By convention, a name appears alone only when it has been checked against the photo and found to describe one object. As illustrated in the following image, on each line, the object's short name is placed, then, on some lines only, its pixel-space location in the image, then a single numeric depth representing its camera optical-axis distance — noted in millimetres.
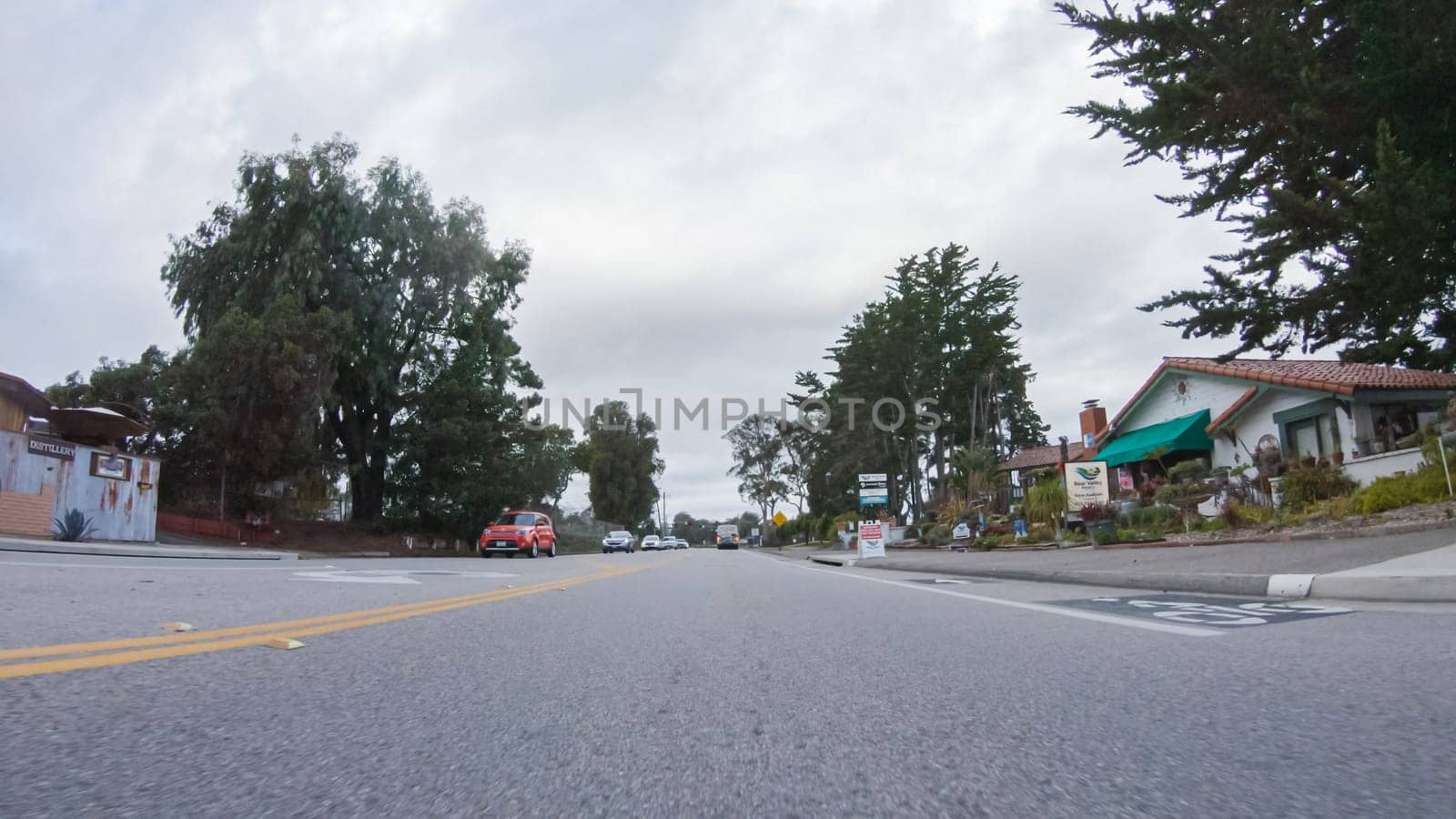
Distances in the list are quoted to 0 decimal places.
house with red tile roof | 17719
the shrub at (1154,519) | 16016
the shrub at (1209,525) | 13851
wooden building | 18828
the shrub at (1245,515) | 13227
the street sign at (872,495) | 31062
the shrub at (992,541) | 20766
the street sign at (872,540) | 22516
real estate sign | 18391
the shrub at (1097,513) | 17047
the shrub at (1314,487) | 13891
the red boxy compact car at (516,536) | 27766
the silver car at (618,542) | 50531
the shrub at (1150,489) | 19062
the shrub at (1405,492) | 11125
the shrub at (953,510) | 27844
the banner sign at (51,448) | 19203
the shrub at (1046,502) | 19844
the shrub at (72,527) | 19047
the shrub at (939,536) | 26564
